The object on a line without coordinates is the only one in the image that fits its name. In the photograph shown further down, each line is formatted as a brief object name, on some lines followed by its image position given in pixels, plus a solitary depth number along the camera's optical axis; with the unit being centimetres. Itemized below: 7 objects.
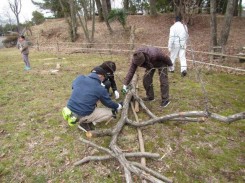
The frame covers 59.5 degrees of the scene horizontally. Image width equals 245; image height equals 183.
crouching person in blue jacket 322
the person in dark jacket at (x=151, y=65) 389
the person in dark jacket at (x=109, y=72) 441
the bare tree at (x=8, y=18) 3724
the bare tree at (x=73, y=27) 1423
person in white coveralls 599
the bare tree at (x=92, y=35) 1261
